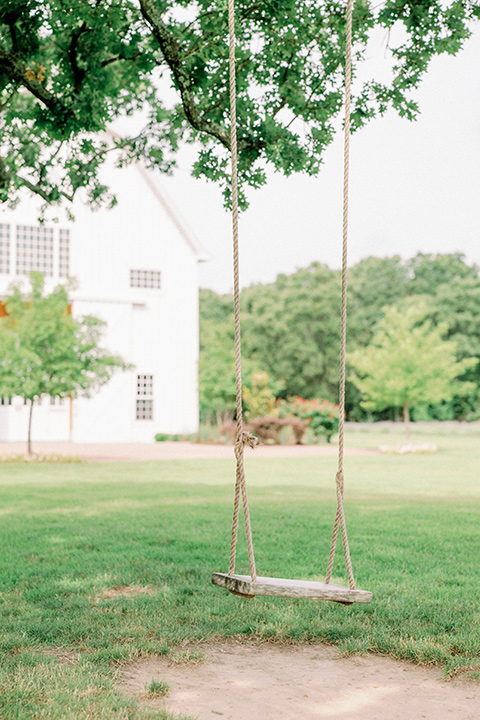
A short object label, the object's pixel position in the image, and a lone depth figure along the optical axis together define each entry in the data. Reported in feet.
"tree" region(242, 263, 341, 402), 148.77
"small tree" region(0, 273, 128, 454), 51.42
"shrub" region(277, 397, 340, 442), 82.48
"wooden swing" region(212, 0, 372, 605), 11.62
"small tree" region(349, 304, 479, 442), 73.92
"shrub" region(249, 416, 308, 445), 79.20
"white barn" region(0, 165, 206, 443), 77.41
